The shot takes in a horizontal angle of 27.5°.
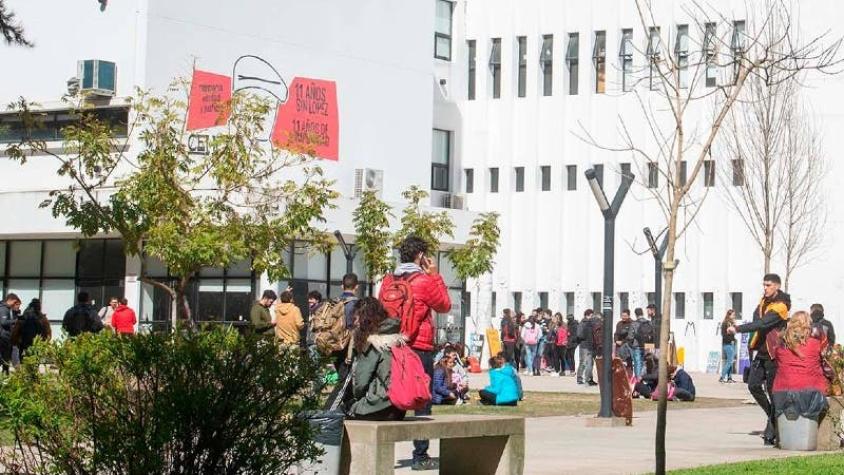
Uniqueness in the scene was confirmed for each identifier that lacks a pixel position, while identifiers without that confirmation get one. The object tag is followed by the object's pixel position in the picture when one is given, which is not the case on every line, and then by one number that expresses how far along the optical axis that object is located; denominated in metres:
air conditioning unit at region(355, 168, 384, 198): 46.34
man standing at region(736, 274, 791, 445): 17.66
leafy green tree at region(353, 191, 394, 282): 38.81
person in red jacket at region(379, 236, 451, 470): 13.36
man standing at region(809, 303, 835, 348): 25.00
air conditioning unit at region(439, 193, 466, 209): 55.06
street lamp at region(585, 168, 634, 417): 22.08
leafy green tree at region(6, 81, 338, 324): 24.48
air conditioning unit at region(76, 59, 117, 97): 40.81
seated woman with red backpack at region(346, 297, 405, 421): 11.48
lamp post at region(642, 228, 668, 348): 37.50
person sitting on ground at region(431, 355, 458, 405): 25.38
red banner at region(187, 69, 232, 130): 41.00
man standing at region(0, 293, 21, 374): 29.62
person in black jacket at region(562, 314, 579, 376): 46.42
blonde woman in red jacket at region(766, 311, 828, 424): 17.14
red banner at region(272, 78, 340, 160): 44.16
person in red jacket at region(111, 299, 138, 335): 32.22
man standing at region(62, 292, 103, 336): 29.55
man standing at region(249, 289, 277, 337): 26.67
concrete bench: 10.78
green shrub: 8.46
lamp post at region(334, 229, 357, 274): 41.09
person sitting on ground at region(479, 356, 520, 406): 25.83
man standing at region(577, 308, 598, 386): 37.47
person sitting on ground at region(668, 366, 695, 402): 29.14
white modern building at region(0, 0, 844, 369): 42.59
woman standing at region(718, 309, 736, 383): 41.07
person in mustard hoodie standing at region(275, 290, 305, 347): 27.06
